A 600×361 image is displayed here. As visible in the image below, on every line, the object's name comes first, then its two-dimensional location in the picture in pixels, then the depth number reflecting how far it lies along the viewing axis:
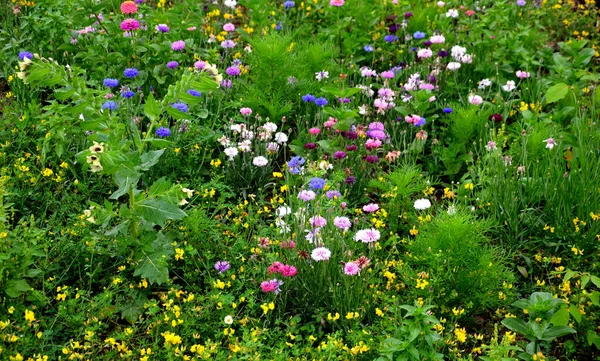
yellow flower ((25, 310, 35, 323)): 3.06
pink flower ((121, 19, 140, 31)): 4.69
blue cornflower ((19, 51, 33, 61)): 4.48
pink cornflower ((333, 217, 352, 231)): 3.58
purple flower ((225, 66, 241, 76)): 4.82
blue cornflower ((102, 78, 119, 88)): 4.44
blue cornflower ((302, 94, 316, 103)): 4.65
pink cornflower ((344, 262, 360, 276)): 3.33
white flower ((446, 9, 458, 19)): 5.79
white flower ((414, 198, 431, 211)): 3.84
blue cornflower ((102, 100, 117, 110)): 4.12
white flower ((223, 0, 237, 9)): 5.74
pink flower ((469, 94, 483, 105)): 4.82
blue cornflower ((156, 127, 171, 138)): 4.07
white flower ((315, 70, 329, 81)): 4.92
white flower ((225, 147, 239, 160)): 4.22
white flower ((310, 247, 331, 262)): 3.36
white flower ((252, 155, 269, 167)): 4.19
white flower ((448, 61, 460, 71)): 5.12
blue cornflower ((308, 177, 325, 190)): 3.74
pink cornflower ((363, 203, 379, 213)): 3.89
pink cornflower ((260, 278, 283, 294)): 3.35
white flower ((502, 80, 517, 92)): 5.07
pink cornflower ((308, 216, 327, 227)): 3.53
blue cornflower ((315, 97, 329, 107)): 4.61
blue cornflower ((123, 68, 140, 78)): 4.61
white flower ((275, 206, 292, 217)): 3.71
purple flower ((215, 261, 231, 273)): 3.54
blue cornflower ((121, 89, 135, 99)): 4.45
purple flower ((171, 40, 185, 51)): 4.90
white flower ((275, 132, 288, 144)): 4.42
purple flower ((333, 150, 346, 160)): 4.19
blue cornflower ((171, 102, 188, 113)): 4.27
